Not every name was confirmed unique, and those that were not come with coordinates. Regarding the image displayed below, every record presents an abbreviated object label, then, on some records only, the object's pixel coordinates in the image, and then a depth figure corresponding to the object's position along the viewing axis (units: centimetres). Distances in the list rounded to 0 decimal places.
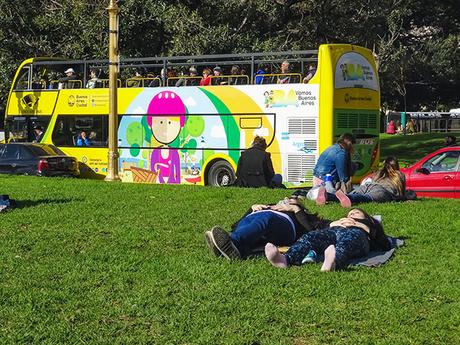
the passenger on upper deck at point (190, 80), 2091
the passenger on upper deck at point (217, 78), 2028
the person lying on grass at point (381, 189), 1154
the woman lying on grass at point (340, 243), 676
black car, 2008
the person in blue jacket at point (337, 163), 1298
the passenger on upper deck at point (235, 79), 2005
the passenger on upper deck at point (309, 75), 1833
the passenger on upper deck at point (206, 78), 2045
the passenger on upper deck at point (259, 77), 1940
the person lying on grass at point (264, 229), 719
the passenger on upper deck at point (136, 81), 2211
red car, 1524
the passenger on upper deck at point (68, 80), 2345
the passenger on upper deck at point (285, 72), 1902
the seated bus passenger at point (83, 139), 2286
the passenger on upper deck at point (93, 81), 2280
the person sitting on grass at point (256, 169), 1473
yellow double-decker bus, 1834
